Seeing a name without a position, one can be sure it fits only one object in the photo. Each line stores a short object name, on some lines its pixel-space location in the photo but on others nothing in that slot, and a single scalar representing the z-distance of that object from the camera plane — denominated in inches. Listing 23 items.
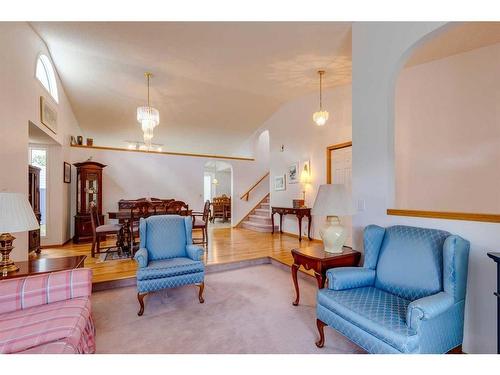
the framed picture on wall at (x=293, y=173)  226.2
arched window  147.3
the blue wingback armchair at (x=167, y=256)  94.4
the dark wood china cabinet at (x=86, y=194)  198.8
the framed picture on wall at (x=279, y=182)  243.6
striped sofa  47.8
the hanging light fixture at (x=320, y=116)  167.8
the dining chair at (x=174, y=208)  165.7
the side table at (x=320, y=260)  85.0
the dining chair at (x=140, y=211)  149.4
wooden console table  200.5
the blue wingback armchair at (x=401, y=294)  54.2
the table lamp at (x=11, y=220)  67.0
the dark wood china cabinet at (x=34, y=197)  143.8
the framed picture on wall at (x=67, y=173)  193.7
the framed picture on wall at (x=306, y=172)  212.2
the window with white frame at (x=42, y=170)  178.4
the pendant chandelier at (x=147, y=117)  170.9
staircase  254.1
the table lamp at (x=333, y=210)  90.7
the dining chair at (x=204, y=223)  186.1
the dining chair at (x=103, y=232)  156.6
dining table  150.5
